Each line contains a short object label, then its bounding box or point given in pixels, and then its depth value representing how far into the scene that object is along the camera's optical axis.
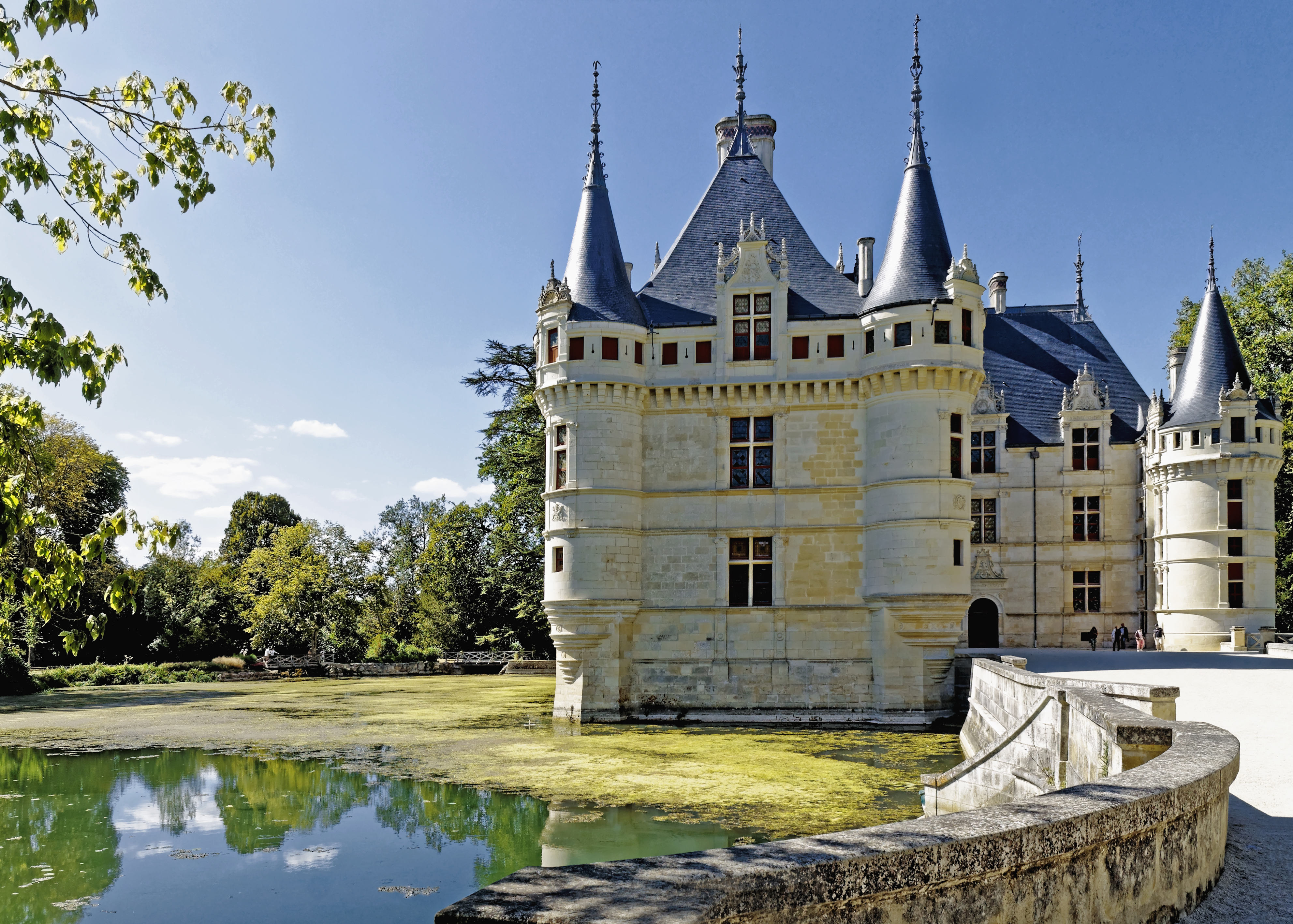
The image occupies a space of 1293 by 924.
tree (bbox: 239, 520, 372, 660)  42.00
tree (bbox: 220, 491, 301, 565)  58.78
